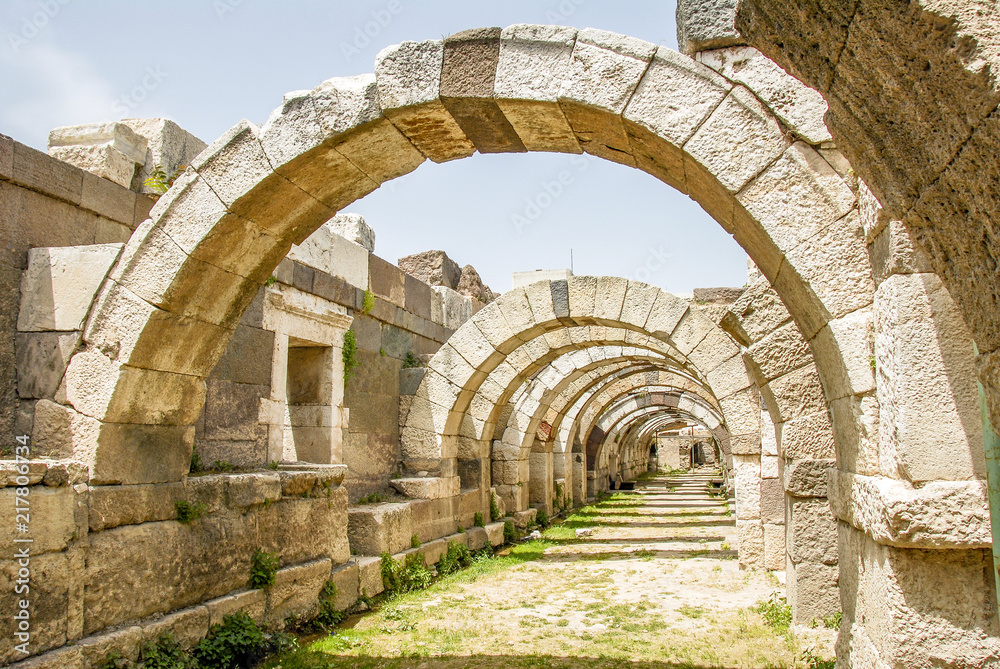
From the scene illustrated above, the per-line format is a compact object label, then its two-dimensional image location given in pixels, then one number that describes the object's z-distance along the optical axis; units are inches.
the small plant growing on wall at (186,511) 170.6
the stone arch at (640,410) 688.4
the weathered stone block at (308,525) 197.5
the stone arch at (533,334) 321.4
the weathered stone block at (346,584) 223.1
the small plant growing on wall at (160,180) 191.9
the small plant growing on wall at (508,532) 399.2
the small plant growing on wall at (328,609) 213.0
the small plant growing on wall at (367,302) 297.9
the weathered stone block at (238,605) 173.5
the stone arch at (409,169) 119.5
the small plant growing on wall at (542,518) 465.1
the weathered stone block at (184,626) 156.3
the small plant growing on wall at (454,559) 304.2
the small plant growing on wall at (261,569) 189.3
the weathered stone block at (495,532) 367.6
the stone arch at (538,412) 429.7
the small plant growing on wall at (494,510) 393.4
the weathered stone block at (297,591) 193.6
